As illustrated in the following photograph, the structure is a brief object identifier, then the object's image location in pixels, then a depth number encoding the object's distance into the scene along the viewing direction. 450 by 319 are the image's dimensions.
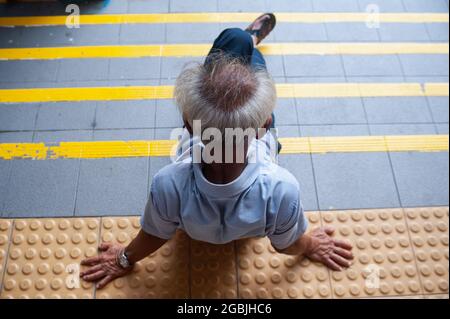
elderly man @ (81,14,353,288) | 0.98
